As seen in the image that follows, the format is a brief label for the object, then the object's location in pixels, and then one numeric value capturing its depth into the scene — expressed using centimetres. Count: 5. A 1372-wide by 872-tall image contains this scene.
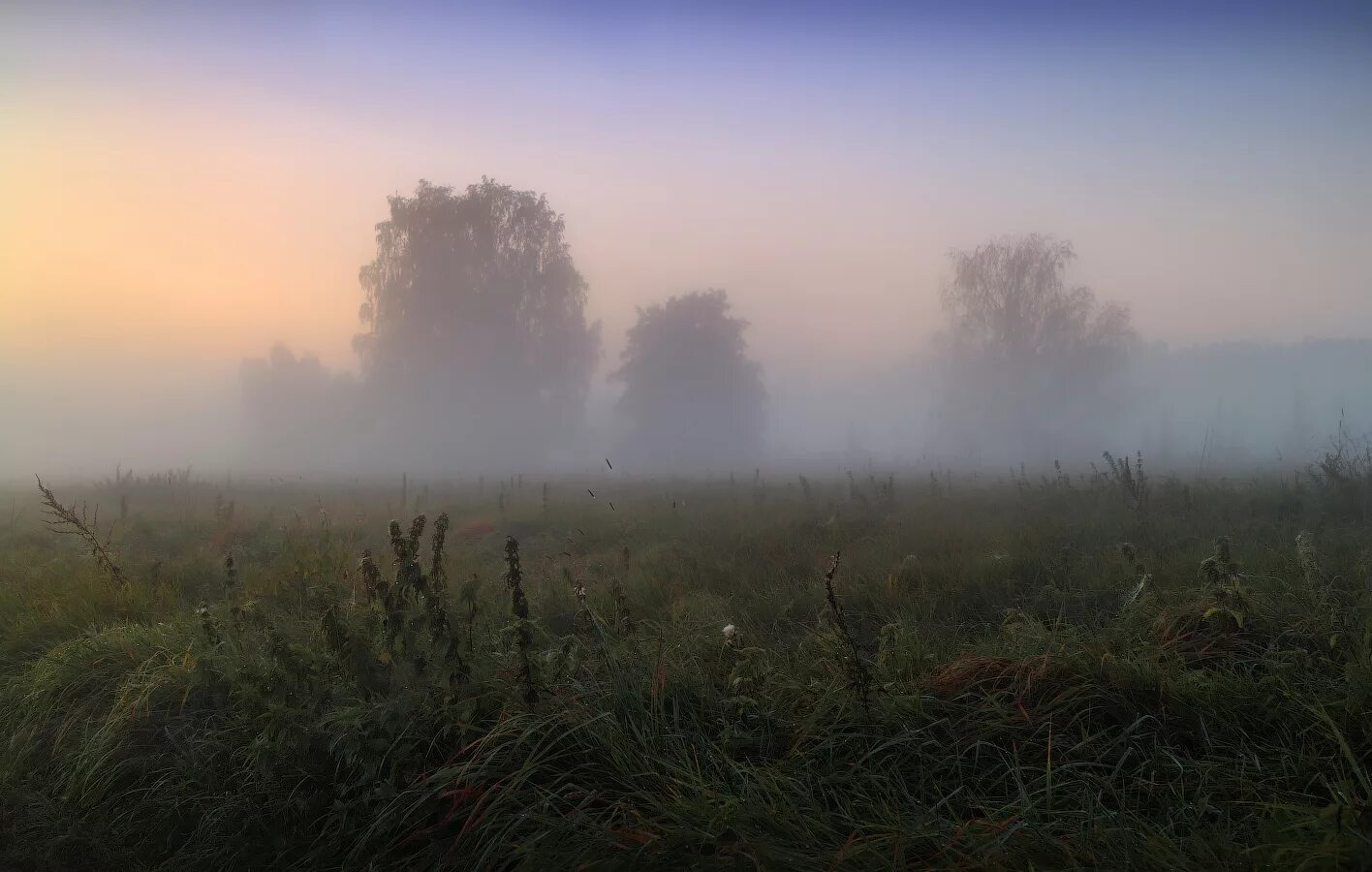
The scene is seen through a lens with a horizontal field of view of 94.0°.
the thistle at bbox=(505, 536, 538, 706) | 273
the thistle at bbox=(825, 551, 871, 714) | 267
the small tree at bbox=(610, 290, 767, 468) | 4841
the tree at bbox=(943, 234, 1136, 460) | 4141
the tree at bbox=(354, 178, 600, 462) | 3797
